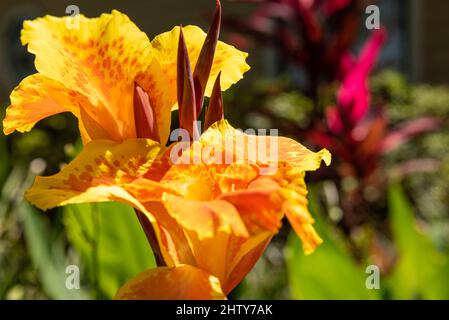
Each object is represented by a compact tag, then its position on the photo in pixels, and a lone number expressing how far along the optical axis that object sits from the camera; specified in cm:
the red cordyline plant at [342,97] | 157
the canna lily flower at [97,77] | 39
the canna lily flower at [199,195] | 31
